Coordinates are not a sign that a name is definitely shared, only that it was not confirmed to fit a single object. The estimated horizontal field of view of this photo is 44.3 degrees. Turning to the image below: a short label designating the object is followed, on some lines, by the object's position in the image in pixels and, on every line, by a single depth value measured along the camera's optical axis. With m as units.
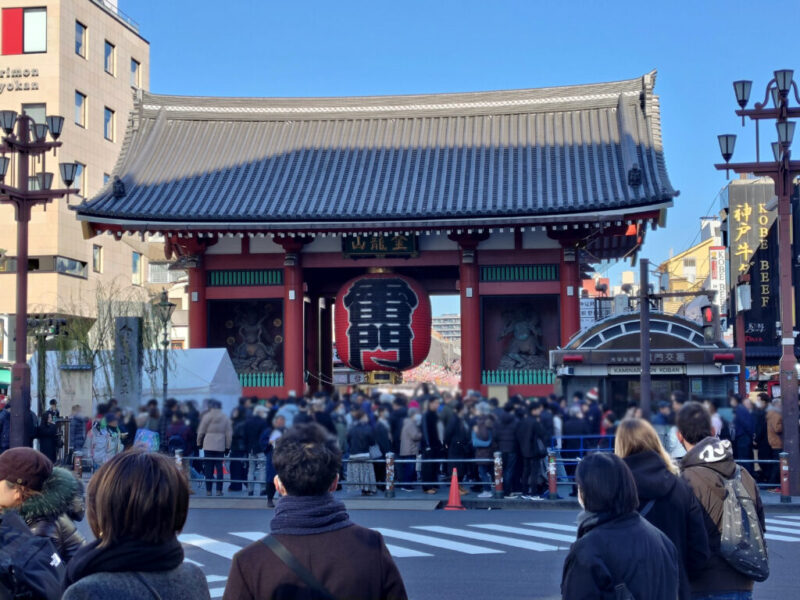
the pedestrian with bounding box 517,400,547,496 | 17.59
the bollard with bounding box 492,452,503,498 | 17.33
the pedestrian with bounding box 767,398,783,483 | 18.45
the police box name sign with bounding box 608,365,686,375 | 23.72
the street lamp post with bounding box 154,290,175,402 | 27.25
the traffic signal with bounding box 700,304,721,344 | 23.67
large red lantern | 25.33
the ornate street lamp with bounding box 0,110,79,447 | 17.70
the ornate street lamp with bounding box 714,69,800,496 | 17.03
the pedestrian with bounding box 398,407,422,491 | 18.70
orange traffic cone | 17.05
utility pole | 19.12
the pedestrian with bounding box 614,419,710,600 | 5.08
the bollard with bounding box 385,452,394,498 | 17.73
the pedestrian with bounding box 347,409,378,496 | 18.28
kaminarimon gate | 25.45
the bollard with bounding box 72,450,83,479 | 18.36
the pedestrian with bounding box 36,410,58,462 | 18.75
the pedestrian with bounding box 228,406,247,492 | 18.62
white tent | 23.12
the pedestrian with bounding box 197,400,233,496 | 18.44
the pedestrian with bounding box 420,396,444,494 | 19.06
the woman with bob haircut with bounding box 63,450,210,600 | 3.21
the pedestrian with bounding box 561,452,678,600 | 4.08
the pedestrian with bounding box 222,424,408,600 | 3.58
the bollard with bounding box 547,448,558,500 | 17.50
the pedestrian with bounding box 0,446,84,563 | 4.30
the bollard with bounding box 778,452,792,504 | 16.92
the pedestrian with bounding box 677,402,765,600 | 5.37
